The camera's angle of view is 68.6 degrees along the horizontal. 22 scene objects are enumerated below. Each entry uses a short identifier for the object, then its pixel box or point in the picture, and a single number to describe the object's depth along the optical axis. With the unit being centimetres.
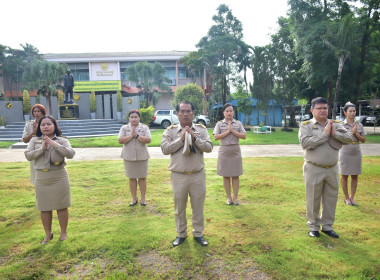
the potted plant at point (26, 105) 2077
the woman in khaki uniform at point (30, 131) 477
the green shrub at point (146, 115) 1995
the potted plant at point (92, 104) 2406
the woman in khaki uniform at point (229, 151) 495
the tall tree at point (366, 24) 1997
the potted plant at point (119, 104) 2386
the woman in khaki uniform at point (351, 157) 486
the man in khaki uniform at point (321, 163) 352
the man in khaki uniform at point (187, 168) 341
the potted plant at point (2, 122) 1895
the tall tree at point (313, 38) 1994
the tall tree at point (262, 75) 2719
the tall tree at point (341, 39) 1786
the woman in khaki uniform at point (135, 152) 491
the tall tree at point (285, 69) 2617
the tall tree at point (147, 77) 2894
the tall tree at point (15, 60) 3185
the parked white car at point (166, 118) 2445
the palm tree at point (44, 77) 2270
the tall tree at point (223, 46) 2933
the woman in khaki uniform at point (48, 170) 344
